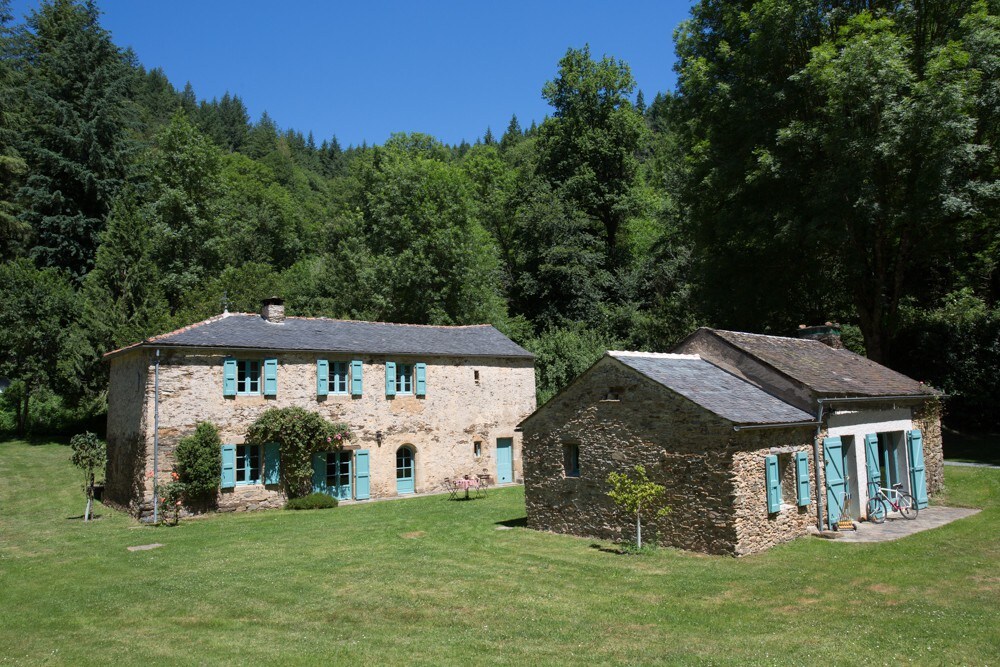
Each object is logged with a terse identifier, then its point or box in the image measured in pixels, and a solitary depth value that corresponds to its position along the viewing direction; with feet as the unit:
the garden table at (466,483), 74.59
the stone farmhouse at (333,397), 66.18
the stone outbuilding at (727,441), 42.01
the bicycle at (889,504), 51.85
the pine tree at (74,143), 116.47
